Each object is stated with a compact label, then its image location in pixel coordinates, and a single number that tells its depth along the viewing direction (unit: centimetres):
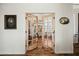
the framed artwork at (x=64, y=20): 152
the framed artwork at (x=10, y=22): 150
